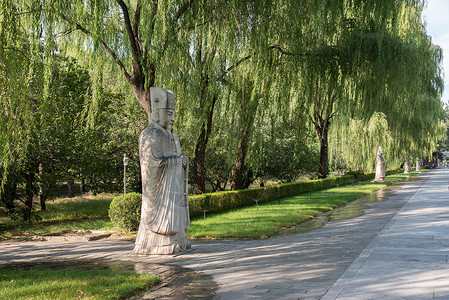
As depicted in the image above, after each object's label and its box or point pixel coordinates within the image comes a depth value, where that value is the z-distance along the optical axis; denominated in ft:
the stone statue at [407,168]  179.79
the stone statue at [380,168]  112.98
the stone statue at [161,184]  27.61
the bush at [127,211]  39.01
